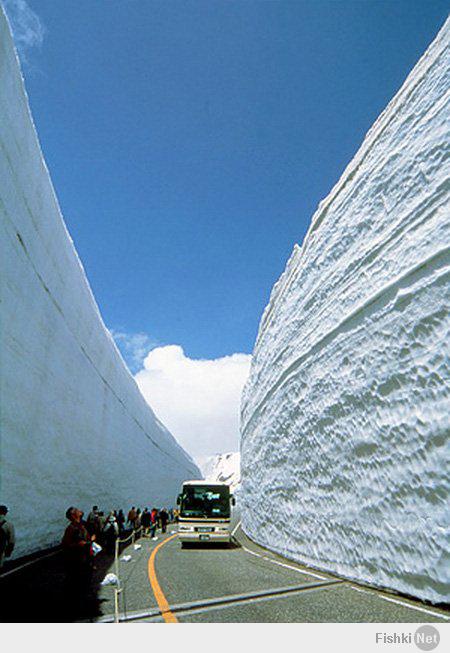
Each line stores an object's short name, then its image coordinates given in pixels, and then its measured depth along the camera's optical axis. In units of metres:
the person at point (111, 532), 14.64
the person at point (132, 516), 18.33
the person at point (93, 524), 12.57
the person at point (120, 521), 18.05
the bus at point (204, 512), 11.85
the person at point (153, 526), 17.51
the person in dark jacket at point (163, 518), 21.71
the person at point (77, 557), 5.21
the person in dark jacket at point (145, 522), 18.49
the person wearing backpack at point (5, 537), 5.72
